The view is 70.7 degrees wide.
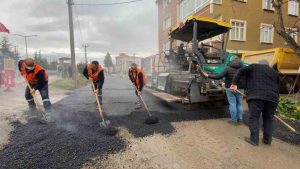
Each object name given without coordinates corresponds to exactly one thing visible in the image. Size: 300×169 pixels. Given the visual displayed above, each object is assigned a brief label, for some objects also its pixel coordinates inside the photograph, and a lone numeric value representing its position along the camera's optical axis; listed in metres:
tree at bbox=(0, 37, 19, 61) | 52.18
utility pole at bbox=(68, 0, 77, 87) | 14.07
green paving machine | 5.31
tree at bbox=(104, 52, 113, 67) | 95.94
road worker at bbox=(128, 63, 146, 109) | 6.07
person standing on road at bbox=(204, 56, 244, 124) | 4.69
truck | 9.03
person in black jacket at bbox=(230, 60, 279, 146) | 3.58
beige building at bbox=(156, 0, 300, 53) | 14.31
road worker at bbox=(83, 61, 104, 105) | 6.03
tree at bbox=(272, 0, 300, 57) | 6.70
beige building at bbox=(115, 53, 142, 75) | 93.78
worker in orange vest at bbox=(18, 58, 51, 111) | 5.03
